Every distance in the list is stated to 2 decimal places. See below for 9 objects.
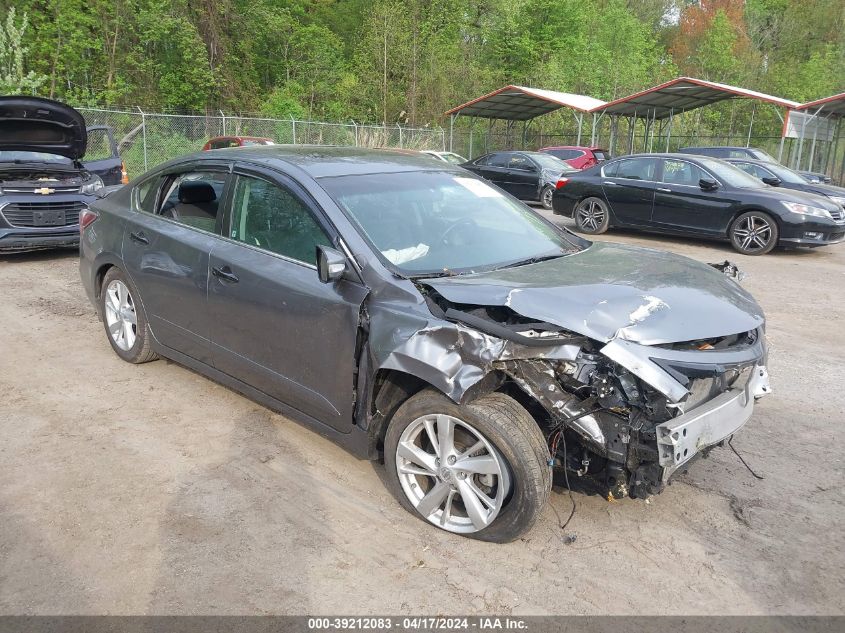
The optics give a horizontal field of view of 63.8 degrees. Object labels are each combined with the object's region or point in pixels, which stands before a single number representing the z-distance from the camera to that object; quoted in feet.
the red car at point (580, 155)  69.78
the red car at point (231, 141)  66.81
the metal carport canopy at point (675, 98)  76.54
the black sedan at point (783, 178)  43.96
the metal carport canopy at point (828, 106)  76.18
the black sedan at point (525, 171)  56.24
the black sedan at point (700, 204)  34.76
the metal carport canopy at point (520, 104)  89.10
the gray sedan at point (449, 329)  9.46
